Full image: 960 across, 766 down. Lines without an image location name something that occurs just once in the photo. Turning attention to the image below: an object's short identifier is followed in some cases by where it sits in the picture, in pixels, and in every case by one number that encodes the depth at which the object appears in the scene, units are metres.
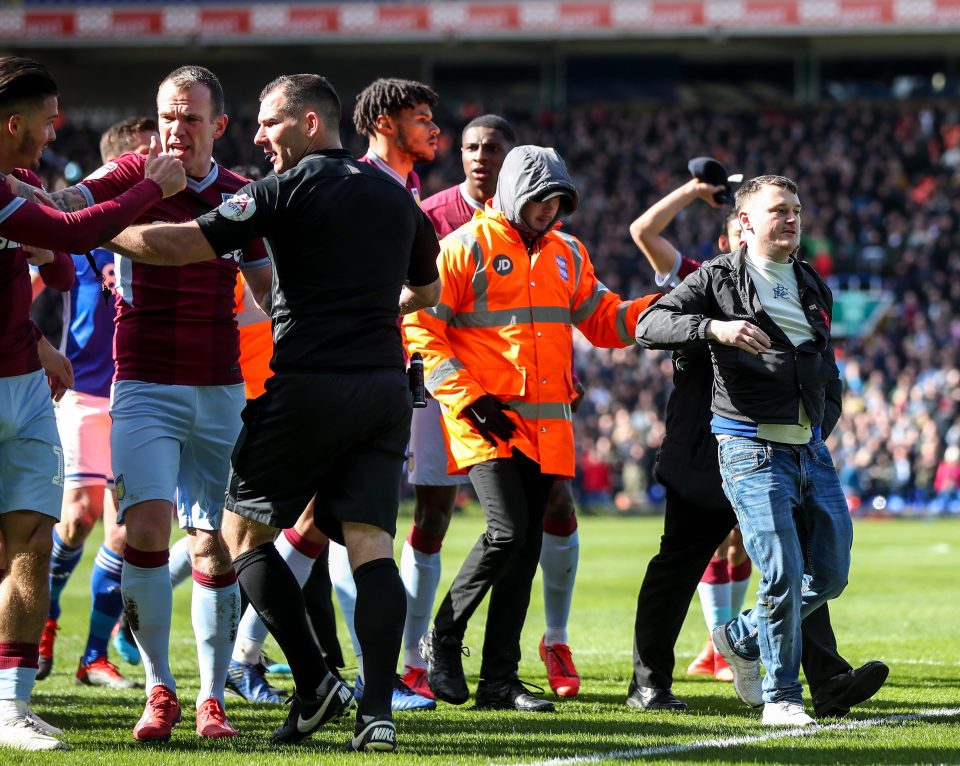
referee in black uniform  9.91
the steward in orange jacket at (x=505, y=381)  12.45
